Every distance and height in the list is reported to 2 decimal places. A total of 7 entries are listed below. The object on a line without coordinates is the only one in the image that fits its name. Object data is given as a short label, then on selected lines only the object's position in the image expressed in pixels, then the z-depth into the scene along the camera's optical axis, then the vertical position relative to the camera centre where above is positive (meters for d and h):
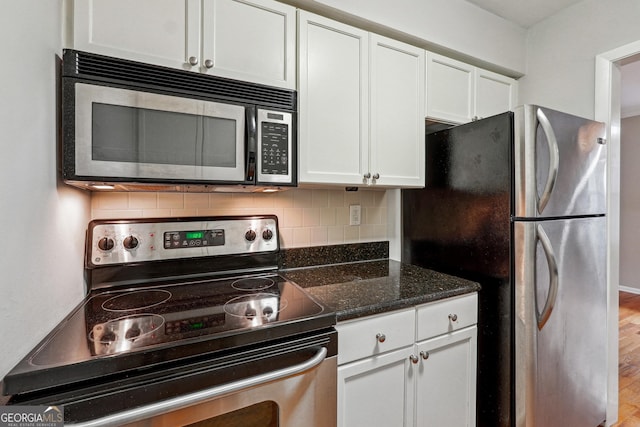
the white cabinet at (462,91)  1.69 +0.74
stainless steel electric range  0.71 -0.34
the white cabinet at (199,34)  1.00 +0.66
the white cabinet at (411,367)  1.11 -0.62
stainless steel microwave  0.96 +0.30
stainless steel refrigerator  1.35 -0.19
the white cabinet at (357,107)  1.35 +0.51
